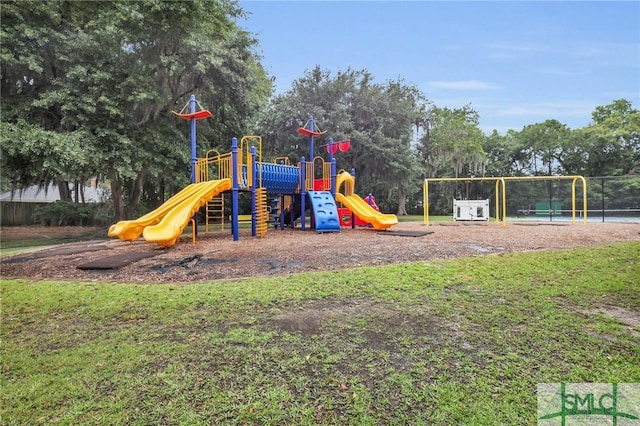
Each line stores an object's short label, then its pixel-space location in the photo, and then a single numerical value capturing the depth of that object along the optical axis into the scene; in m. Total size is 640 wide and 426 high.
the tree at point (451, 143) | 26.59
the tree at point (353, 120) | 19.80
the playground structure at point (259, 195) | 8.71
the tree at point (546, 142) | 29.83
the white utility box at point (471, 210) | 17.58
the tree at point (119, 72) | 11.41
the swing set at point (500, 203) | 14.76
